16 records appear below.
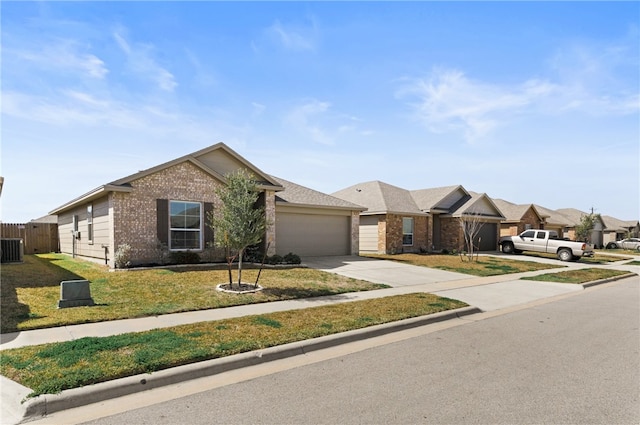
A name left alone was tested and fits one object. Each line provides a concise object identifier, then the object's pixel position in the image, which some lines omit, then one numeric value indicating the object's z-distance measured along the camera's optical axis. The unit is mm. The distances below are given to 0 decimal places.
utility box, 8570
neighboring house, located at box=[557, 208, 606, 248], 49531
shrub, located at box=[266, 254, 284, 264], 16984
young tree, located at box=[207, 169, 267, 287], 10688
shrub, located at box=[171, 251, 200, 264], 14961
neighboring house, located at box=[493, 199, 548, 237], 34094
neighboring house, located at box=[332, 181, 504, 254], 26062
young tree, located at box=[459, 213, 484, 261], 27047
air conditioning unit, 17062
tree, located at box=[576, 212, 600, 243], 38375
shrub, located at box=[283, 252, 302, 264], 17156
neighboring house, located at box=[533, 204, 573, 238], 42538
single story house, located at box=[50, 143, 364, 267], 14398
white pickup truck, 25406
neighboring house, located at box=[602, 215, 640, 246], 56606
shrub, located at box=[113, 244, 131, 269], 13812
